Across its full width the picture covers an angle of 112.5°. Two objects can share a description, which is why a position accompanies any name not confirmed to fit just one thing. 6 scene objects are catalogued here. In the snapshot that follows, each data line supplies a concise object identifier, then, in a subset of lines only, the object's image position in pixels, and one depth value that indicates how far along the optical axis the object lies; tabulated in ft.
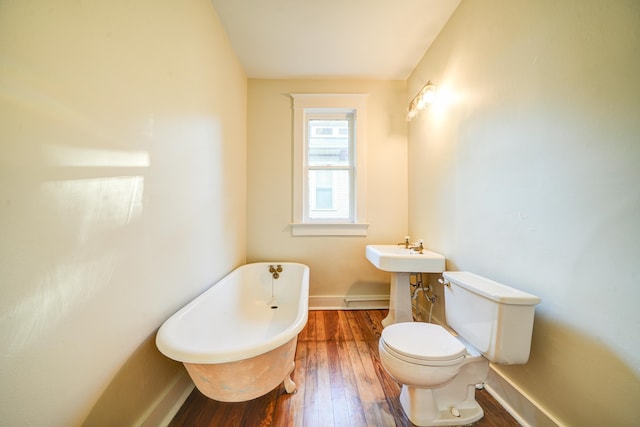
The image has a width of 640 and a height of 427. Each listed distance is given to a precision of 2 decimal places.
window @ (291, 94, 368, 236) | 7.66
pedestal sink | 5.46
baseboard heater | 7.63
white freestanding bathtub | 2.80
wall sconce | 5.91
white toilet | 3.10
